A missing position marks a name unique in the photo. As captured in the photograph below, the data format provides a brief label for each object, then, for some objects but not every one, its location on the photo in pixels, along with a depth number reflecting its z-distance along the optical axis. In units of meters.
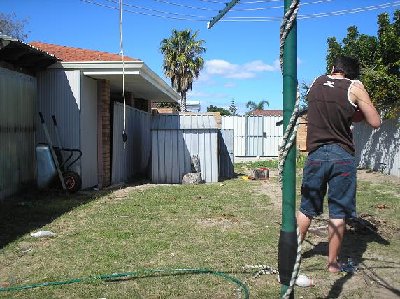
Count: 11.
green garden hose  3.42
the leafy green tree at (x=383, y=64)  12.99
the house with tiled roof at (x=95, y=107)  9.45
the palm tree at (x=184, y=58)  34.20
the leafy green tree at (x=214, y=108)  59.58
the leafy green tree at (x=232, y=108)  67.19
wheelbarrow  8.67
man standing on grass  3.55
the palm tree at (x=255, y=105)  65.12
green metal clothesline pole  2.24
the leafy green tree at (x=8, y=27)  31.42
